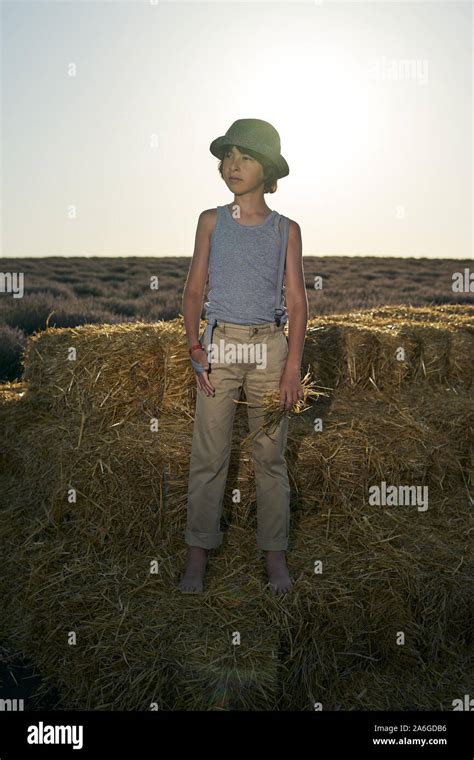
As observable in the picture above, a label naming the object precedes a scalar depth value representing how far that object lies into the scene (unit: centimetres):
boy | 433
